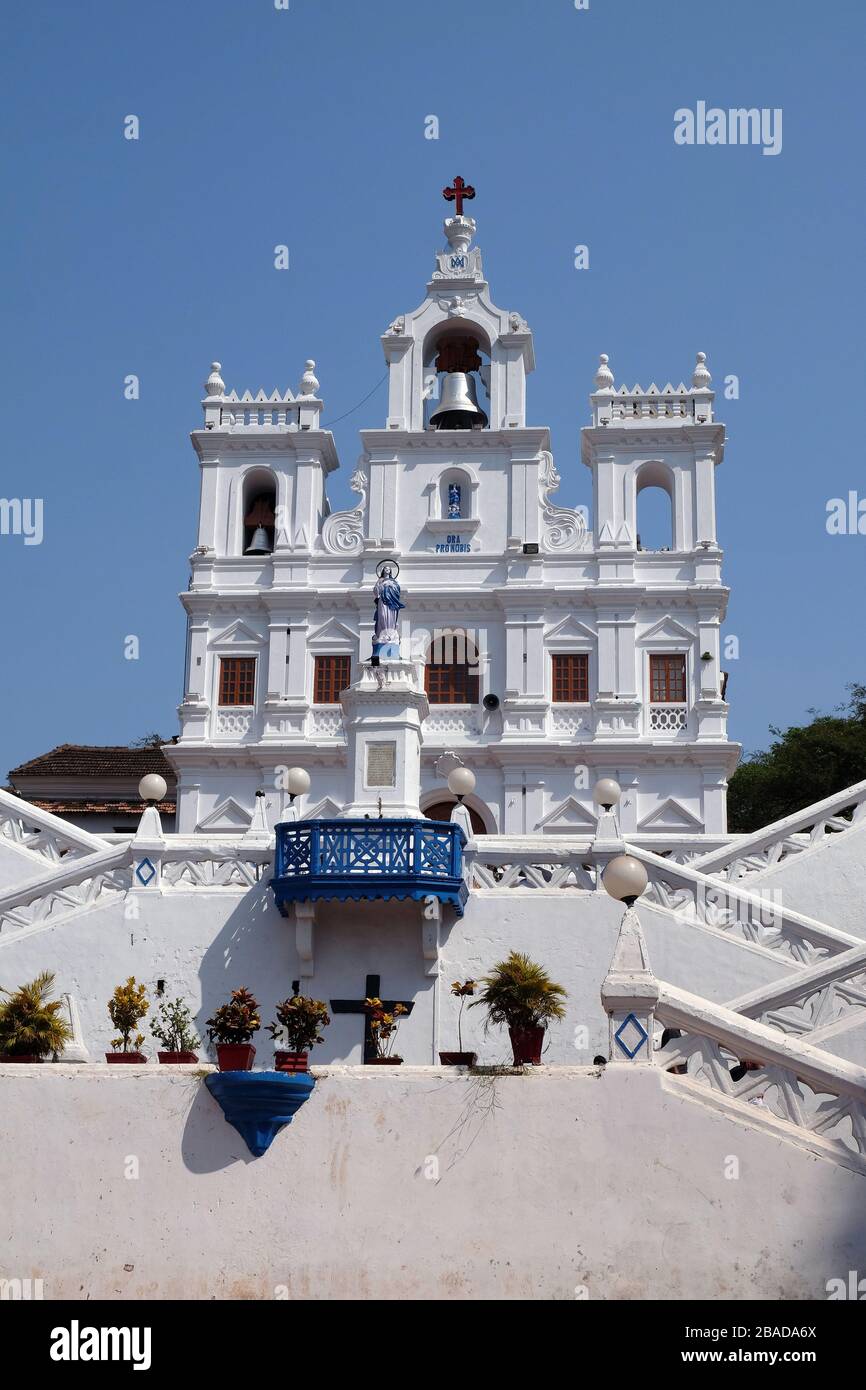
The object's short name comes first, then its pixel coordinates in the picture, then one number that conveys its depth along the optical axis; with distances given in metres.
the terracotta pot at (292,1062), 17.27
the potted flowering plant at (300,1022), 18.12
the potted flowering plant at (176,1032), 18.75
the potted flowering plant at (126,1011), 19.83
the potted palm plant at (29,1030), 18.22
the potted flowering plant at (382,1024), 19.51
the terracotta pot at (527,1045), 18.11
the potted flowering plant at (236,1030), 17.44
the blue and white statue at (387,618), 28.02
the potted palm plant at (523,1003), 18.22
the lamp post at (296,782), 26.84
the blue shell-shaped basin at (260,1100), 16.88
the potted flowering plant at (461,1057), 19.03
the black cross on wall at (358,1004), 24.17
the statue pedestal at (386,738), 26.66
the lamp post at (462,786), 25.22
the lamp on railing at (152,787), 25.09
